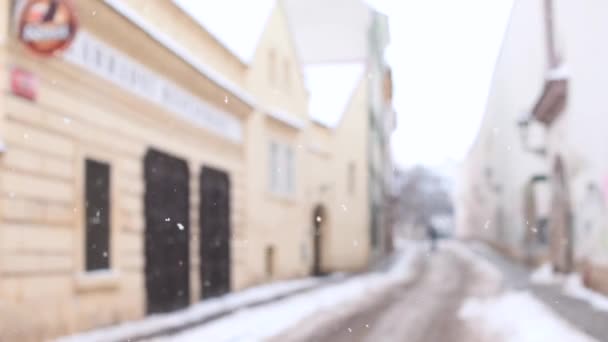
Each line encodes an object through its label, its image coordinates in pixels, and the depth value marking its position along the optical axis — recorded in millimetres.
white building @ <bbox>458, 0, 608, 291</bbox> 17672
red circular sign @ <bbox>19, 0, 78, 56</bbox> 10148
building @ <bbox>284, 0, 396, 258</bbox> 36656
